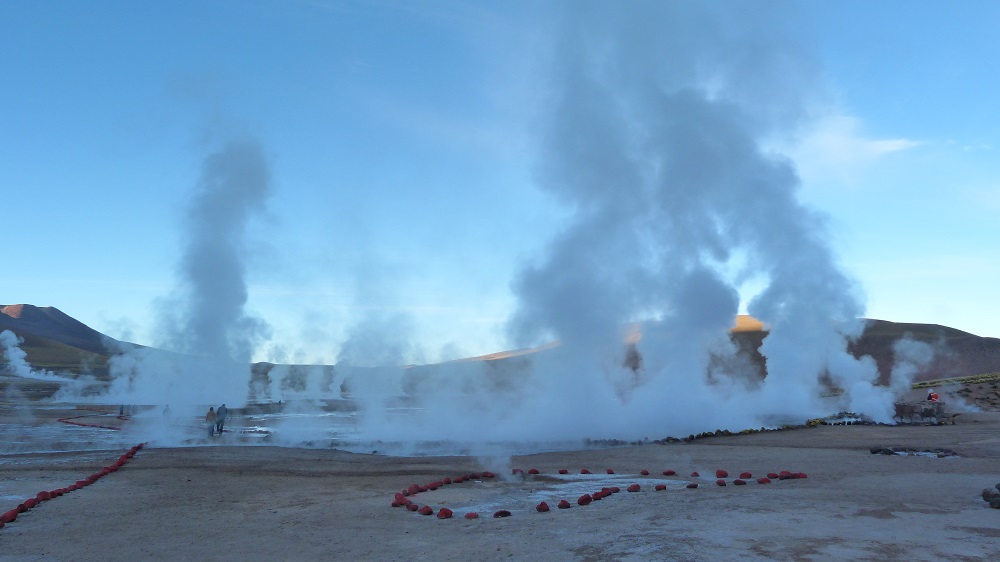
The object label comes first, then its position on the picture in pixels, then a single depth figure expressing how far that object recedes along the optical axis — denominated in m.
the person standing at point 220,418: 31.64
